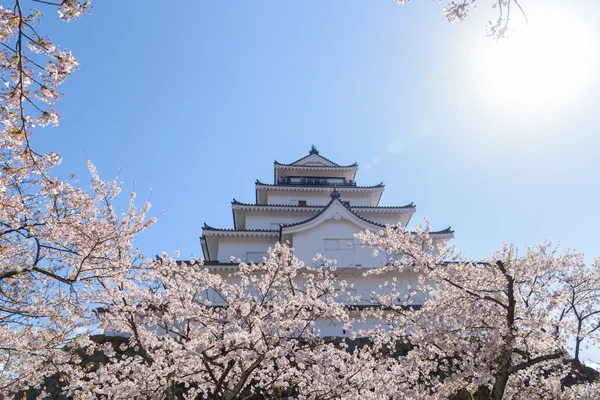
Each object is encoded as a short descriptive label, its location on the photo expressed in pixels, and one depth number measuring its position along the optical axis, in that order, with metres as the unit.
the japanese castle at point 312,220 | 21.16
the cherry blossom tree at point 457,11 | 3.92
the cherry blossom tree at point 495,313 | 7.18
